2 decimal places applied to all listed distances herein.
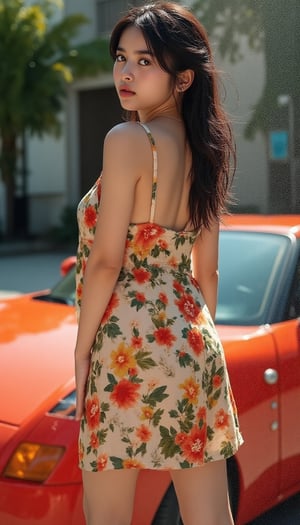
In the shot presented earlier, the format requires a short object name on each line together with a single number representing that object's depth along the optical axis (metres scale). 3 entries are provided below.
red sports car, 2.56
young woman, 1.94
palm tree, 16.72
